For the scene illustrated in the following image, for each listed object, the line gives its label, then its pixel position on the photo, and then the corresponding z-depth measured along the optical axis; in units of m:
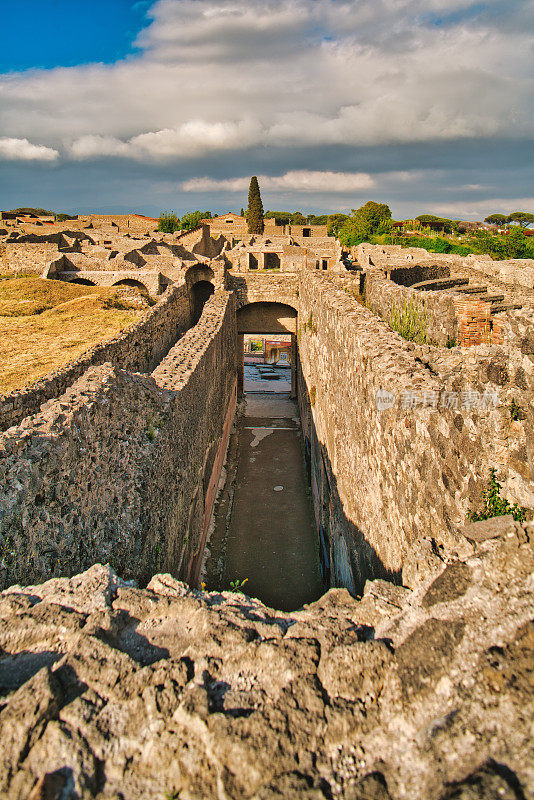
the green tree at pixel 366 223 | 59.44
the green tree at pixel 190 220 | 67.06
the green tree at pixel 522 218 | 94.00
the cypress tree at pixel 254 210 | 55.62
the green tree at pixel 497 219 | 98.44
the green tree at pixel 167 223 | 64.12
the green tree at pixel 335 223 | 66.00
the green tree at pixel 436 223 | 85.94
